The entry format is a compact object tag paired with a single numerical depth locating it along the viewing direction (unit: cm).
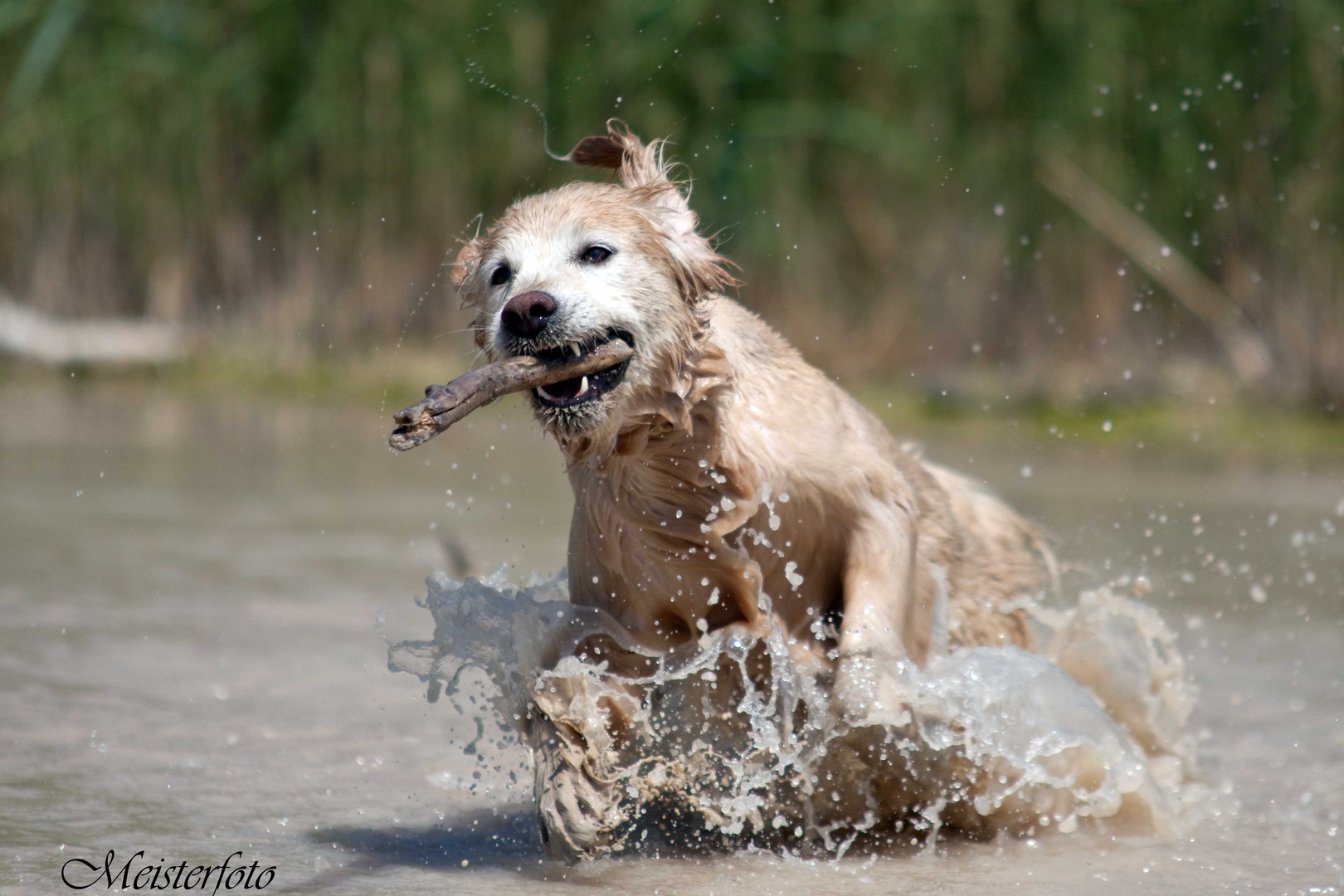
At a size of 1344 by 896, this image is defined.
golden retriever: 713
